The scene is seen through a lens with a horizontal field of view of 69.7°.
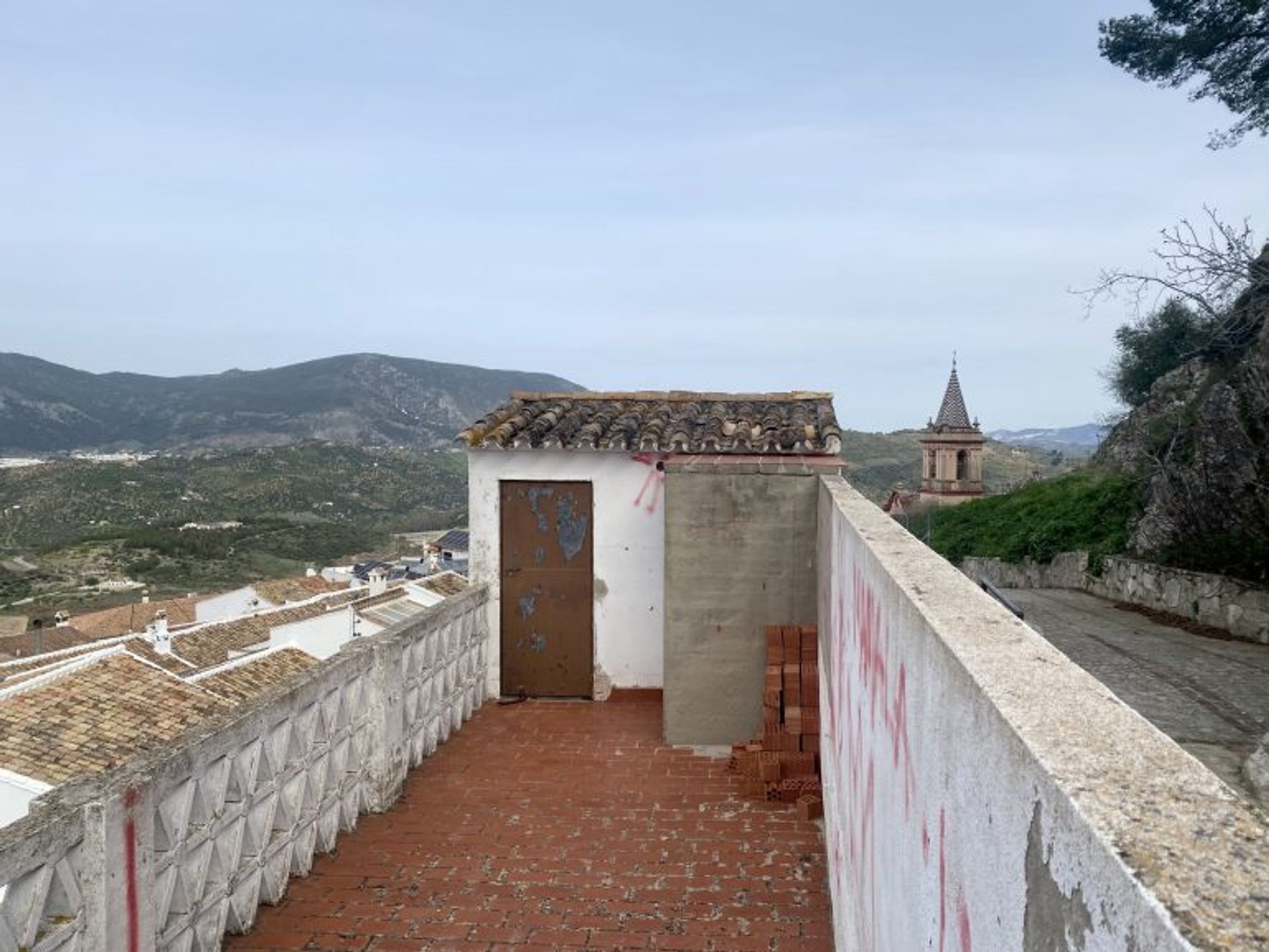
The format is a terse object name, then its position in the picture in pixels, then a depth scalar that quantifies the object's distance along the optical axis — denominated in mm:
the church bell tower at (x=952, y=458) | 44438
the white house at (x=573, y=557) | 8719
